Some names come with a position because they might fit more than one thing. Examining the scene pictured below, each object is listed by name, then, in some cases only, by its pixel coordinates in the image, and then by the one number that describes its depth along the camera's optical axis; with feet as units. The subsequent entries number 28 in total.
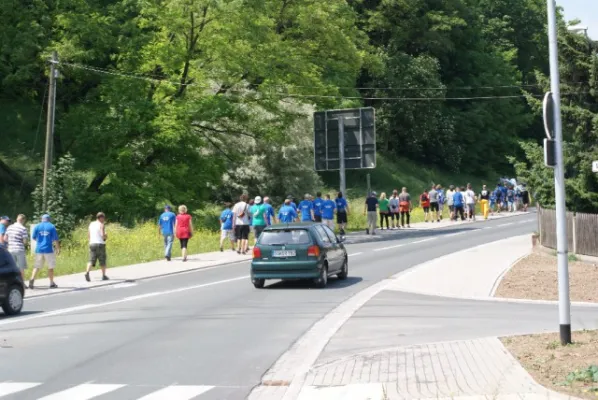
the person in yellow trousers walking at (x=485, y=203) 178.29
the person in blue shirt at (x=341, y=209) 132.46
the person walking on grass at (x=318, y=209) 121.70
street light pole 38.86
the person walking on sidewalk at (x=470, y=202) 169.48
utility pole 112.88
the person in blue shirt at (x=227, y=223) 106.22
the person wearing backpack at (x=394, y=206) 153.48
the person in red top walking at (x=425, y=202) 167.32
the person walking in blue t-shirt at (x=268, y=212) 103.19
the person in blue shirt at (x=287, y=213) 104.32
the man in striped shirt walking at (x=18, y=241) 71.26
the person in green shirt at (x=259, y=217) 102.78
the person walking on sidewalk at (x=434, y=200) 165.68
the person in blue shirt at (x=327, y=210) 121.39
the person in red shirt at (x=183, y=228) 97.91
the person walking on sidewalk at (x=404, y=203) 154.61
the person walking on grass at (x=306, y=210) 115.55
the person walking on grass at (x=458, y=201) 168.04
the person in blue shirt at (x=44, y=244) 74.33
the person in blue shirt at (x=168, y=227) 96.07
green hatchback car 69.82
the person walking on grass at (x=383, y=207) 150.71
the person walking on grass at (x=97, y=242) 80.28
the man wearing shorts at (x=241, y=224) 103.76
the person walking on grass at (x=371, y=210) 137.59
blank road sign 141.49
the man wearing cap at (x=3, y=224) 75.57
